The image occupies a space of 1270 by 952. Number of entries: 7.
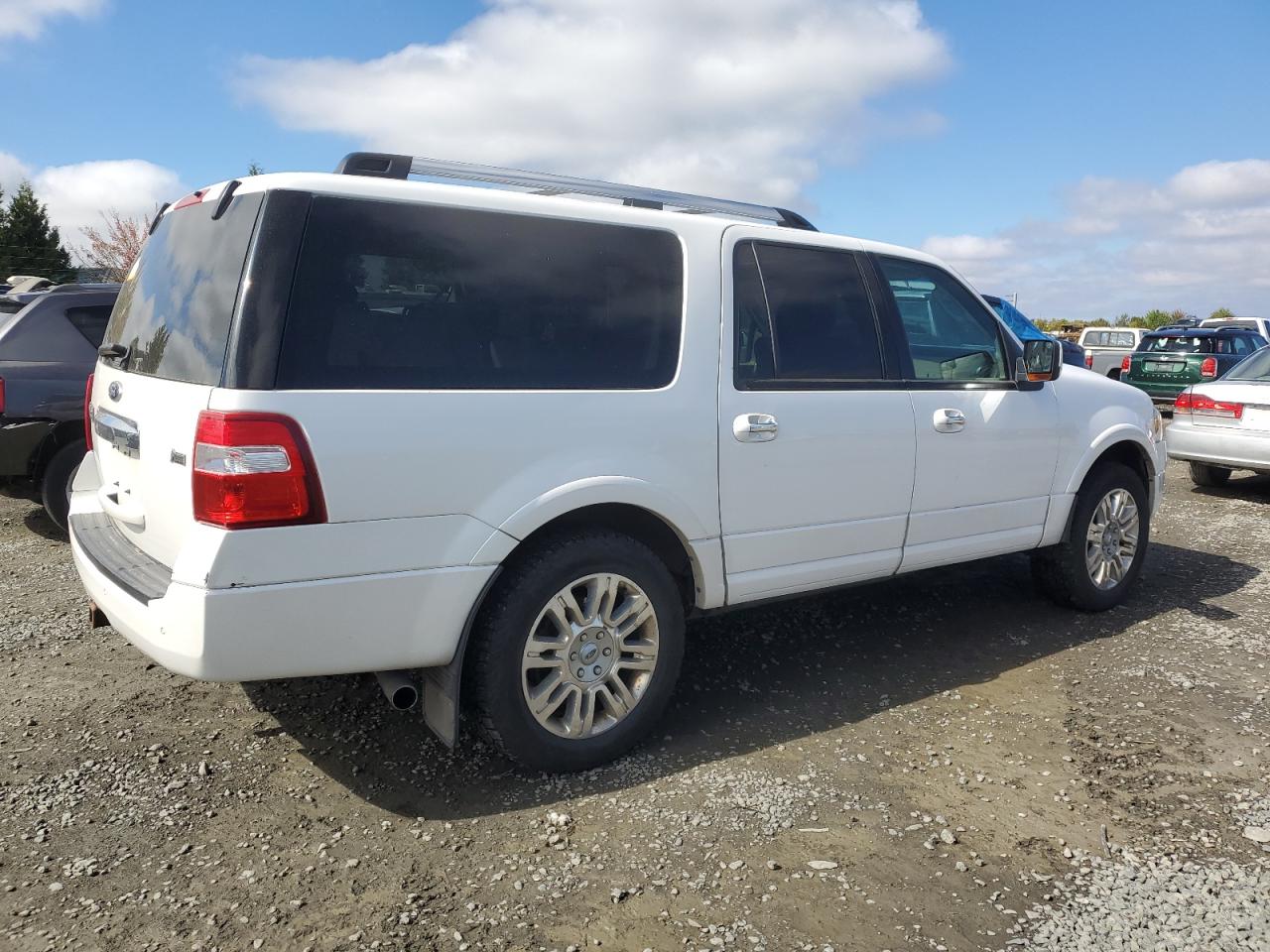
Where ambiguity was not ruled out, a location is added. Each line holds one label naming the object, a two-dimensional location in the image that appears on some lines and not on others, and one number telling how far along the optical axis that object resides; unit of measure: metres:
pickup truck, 18.05
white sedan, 8.77
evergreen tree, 36.09
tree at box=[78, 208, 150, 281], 39.59
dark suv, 6.29
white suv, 2.77
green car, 15.26
